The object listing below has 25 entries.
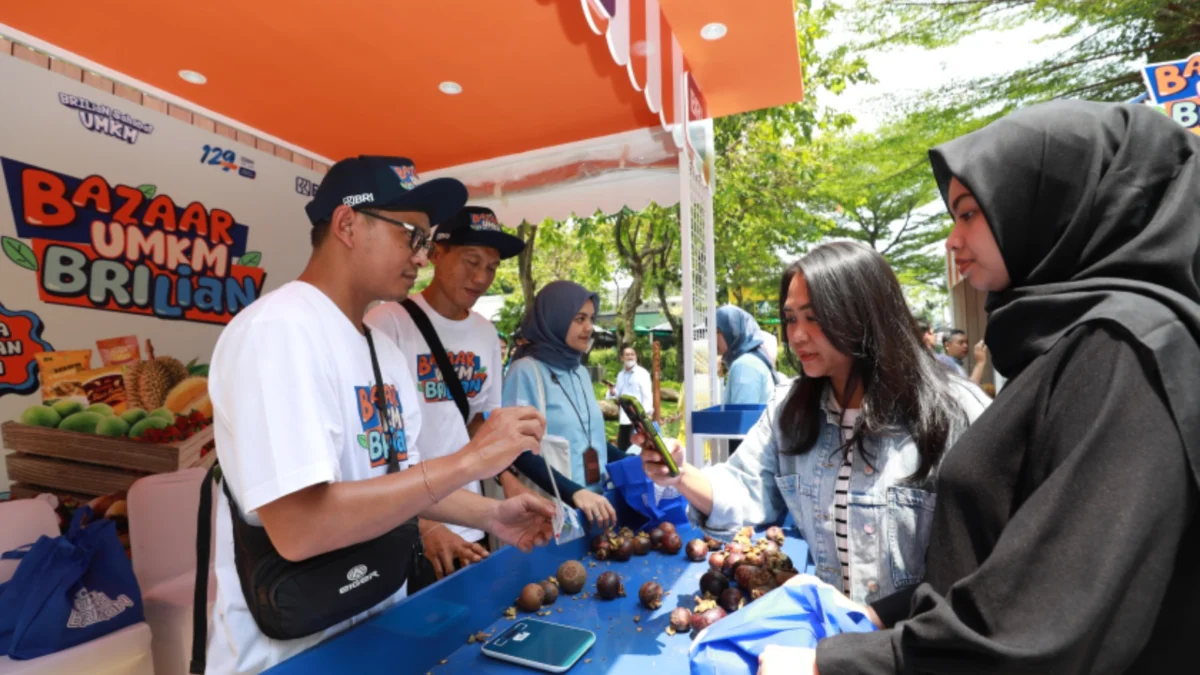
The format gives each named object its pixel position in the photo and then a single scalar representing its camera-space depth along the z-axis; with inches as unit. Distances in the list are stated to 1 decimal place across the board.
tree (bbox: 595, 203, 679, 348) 558.6
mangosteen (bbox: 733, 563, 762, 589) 72.6
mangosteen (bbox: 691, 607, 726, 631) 64.9
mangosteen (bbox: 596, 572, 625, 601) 75.6
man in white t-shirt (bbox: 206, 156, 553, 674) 49.6
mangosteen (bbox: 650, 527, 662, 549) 93.5
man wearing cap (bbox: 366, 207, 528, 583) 108.7
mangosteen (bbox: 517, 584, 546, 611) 72.3
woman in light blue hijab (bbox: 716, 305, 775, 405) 192.9
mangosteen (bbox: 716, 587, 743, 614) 69.7
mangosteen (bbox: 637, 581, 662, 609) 71.7
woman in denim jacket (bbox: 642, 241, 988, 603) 59.9
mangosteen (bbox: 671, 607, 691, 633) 66.1
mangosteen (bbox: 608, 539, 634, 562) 89.3
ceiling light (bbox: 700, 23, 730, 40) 135.1
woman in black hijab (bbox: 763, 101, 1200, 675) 30.8
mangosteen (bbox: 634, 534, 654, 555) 92.0
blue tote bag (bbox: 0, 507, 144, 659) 85.5
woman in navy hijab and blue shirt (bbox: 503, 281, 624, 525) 123.6
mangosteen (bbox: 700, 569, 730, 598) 74.1
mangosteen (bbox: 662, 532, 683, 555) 92.1
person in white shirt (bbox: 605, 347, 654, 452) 383.2
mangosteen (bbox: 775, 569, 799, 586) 71.9
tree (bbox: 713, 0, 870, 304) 366.6
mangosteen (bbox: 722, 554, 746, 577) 77.1
